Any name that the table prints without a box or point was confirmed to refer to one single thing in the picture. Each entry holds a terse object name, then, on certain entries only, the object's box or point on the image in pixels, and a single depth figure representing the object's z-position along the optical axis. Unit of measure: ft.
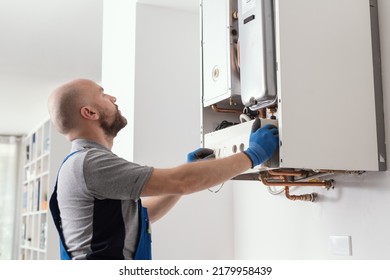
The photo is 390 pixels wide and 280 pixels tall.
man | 4.66
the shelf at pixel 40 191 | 16.29
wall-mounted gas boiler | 4.62
